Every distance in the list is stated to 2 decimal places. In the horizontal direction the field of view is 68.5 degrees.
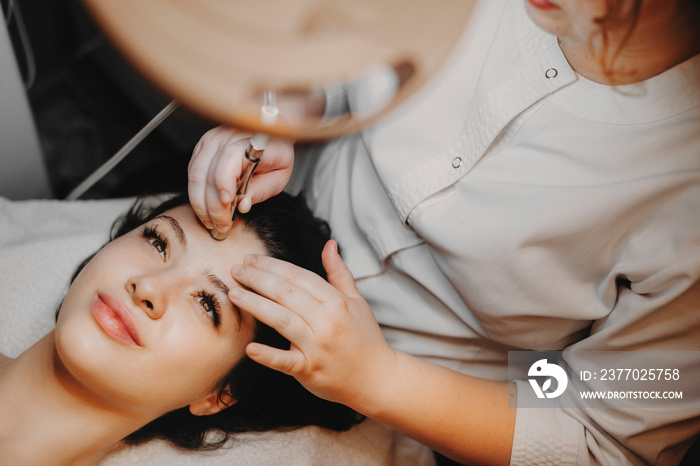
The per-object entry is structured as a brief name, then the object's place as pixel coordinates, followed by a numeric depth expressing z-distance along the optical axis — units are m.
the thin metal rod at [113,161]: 0.89
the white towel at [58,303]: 0.83
